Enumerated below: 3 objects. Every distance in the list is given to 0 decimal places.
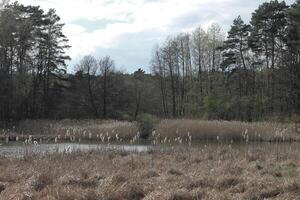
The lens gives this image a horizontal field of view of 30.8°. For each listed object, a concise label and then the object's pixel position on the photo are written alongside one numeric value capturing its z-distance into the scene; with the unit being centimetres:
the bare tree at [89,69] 7256
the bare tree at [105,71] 7225
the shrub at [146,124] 3781
